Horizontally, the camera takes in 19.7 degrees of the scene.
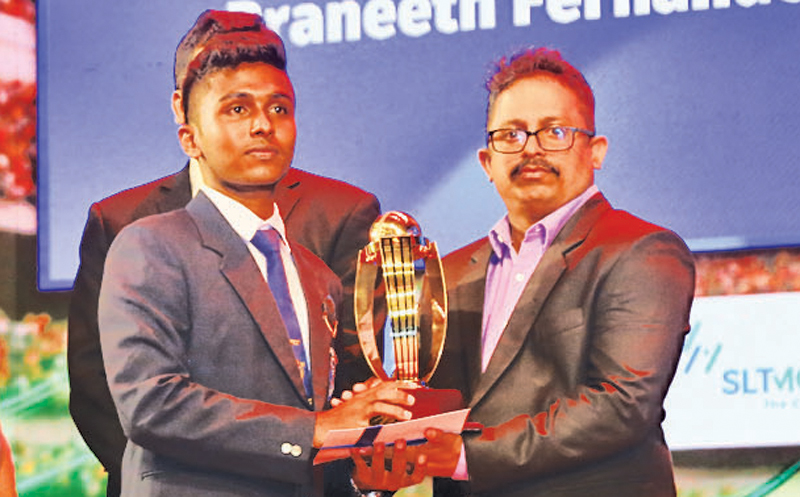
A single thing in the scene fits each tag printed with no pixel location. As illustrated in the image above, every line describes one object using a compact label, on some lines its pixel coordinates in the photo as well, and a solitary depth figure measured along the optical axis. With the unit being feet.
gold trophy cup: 18.58
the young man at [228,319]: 19.30
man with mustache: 19.09
